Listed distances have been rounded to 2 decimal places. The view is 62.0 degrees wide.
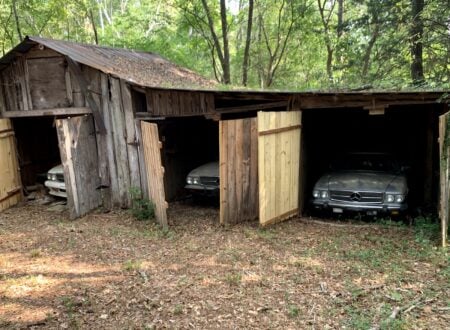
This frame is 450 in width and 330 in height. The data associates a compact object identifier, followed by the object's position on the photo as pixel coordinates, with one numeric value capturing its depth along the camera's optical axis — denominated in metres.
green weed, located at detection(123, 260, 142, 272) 5.80
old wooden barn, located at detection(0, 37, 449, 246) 7.73
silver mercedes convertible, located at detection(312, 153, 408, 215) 7.48
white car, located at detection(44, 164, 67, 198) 9.91
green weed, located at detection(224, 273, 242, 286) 5.21
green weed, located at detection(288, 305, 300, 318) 4.38
